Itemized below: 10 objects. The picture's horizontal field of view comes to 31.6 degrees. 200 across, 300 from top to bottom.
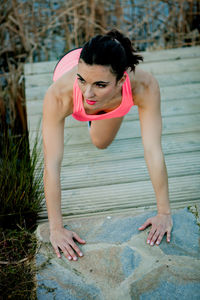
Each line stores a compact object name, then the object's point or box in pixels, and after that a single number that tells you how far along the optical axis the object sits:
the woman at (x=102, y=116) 1.57
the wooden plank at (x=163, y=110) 2.82
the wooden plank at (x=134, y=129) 2.64
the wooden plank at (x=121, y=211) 1.96
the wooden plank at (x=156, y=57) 3.53
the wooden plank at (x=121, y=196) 2.03
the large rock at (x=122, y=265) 1.49
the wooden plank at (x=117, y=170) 2.22
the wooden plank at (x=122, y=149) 2.42
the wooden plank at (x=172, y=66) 3.41
